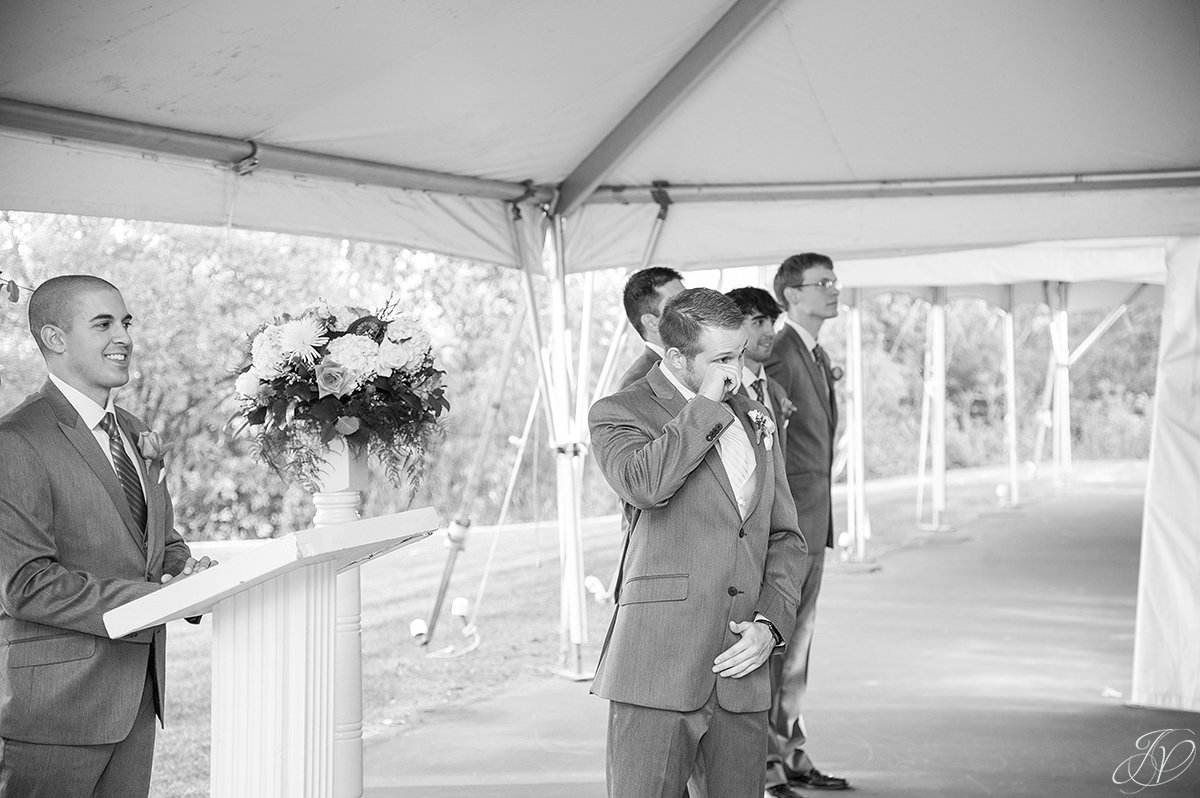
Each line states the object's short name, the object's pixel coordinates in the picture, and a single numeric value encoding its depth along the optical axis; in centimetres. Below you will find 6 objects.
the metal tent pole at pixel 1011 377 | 2088
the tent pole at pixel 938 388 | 1683
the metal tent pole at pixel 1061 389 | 2175
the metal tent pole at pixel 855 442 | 1352
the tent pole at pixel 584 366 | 734
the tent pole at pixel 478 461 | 784
